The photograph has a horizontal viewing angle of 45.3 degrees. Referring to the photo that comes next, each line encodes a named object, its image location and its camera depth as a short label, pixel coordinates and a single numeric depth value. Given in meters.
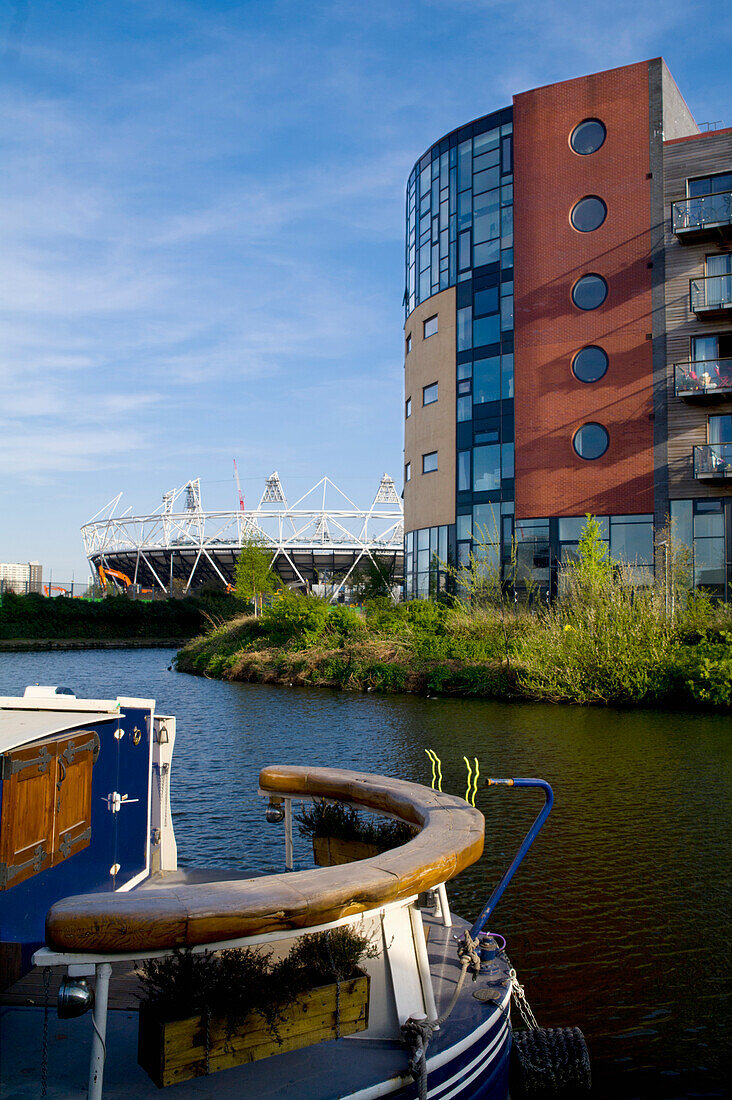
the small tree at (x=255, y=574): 54.62
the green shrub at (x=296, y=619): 31.30
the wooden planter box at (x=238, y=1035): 3.68
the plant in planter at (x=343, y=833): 5.76
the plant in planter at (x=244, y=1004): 3.72
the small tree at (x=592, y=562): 24.11
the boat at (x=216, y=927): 3.45
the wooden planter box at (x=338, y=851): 5.78
